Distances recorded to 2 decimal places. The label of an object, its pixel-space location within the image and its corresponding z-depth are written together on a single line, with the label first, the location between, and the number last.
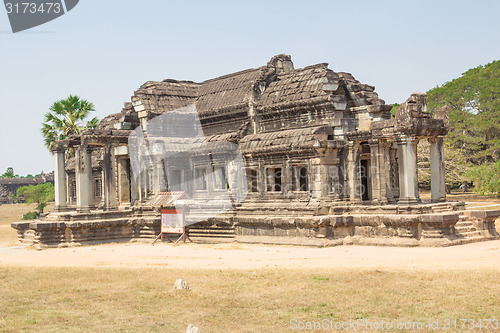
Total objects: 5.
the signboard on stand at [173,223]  23.41
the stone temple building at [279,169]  20.56
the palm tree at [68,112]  37.41
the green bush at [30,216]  43.28
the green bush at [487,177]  36.25
